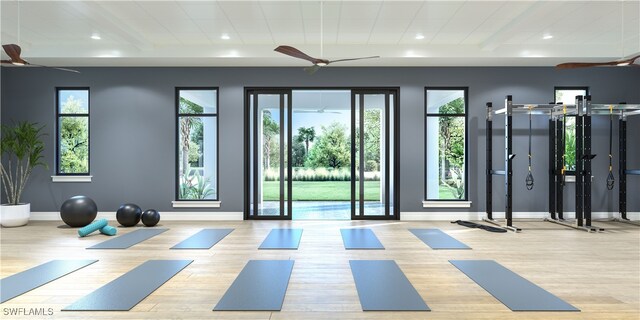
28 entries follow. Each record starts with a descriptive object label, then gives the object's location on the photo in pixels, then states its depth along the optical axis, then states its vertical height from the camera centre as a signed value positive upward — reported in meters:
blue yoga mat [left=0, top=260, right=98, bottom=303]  2.98 -0.94
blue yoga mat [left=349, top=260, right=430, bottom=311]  2.72 -0.96
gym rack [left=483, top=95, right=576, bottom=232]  5.66 +0.34
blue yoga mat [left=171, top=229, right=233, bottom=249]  4.62 -0.94
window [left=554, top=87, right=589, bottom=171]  6.73 +1.04
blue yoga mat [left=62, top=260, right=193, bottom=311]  2.71 -0.95
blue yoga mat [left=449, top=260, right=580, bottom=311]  2.72 -0.96
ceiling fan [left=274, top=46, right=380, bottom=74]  4.10 +1.16
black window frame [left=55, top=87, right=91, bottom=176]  6.68 +0.72
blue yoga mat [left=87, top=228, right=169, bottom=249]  4.60 -0.94
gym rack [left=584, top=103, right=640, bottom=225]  6.08 -0.02
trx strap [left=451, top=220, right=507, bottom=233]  5.58 -0.92
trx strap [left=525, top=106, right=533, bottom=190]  6.12 -0.26
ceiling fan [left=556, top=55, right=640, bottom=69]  4.54 +1.13
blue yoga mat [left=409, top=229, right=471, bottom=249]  4.61 -0.95
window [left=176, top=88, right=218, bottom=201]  6.78 +0.35
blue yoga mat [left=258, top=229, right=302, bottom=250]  4.58 -0.94
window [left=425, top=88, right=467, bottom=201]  6.74 +0.34
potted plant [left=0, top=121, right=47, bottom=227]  5.98 +0.01
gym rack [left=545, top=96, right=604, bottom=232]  5.49 -0.05
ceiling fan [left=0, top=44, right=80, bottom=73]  4.07 +1.14
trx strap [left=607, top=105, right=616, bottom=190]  6.04 -0.13
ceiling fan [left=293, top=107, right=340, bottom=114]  10.59 +1.45
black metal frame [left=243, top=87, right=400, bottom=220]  6.67 +0.35
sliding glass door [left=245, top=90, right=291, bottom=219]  6.74 +0.14
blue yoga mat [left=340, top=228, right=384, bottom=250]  4.59 -0.94
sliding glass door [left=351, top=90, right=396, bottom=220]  6.71 +0.17
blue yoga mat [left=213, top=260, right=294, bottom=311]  2.72 -0.96
